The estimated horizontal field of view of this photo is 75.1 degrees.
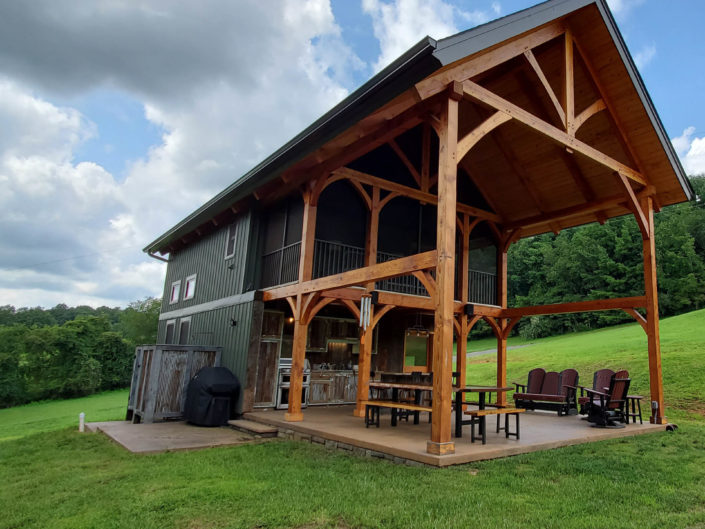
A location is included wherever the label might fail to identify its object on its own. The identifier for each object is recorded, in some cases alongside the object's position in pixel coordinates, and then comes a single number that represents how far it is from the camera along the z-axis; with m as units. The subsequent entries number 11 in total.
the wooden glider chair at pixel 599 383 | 9.61
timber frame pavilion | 5.58
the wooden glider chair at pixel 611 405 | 8.04
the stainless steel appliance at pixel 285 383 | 10.20
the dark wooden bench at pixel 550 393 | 9.90
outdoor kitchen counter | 10.67
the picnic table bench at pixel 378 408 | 6.12
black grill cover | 8.83
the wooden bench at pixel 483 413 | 5.69
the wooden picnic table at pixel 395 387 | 7.06
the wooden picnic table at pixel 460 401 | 6.22
